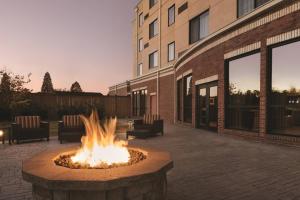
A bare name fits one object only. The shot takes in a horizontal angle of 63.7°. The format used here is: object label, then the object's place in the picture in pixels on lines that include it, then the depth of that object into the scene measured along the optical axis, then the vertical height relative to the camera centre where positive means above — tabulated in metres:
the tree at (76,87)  71.93 +4.34
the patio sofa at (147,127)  11.50 -1.28
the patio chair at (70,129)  10.51 -1.25
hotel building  8.80 +1.68
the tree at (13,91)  17.31 +0.74
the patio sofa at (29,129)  10.31 -1.21
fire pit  2.98 -0.98
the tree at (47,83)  63.83 +4.91
